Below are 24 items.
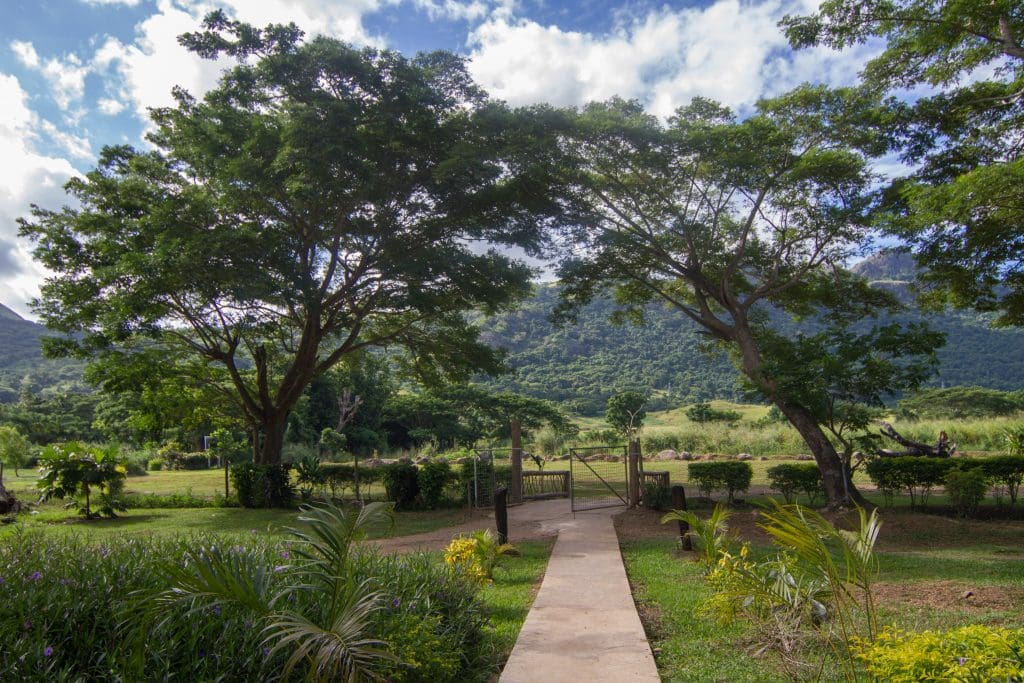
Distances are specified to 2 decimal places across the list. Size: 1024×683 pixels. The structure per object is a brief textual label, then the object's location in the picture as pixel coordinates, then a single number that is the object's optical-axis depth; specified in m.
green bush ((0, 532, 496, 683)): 2.60
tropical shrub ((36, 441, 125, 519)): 14.02
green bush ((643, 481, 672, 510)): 13.01
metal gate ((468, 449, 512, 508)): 14.70
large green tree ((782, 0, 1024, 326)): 9.38
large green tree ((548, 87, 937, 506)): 12.42
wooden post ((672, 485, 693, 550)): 8.72
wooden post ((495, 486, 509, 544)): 8.60
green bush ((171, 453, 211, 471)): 30.89
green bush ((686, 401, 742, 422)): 36.81
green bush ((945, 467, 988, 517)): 11.36
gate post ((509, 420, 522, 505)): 14.08
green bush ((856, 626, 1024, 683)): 2.50
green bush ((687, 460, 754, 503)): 13.82
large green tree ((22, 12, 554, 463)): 12.92
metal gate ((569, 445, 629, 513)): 14.52
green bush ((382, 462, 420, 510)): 14.94
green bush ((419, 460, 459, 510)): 14.79
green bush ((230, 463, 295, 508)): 16.08
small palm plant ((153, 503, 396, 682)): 2.74
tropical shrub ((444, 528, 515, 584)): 6.40
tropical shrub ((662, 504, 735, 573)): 6.05
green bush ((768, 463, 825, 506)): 13.34
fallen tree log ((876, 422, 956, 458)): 15.23
